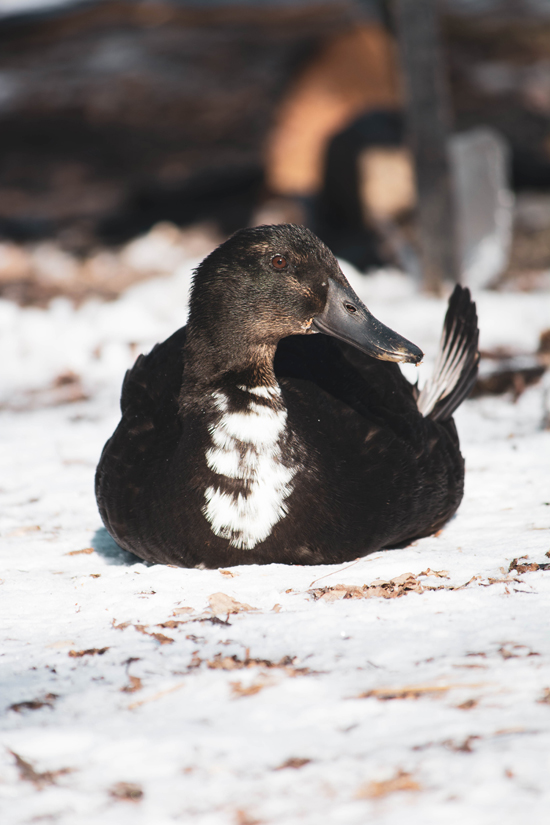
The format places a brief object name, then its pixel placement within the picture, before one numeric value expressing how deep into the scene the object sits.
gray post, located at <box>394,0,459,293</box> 15.12
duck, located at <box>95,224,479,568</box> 6.10
